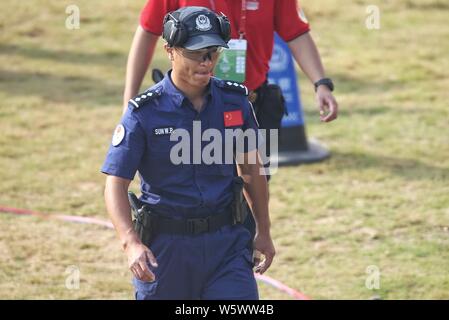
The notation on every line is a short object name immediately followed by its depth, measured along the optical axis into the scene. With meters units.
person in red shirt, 10.23
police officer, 8.54
